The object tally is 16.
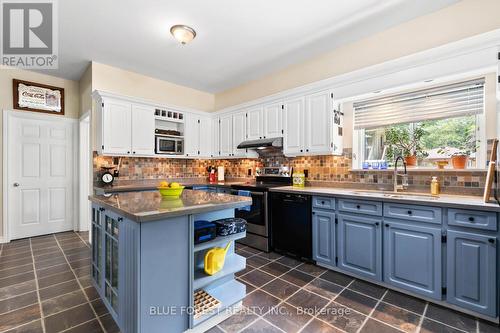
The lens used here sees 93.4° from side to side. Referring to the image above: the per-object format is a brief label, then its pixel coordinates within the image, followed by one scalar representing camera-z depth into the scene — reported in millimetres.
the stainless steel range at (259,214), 3342
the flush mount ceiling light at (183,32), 2674
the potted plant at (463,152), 2373
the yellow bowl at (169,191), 2063
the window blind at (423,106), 2430
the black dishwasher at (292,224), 2949
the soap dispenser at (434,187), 2426
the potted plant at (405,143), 2754
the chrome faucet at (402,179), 2730
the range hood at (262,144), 3693
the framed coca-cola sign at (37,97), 3832
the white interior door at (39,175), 3842
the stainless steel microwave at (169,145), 4090
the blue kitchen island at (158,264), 1442
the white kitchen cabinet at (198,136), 4512
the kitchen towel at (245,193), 3379
